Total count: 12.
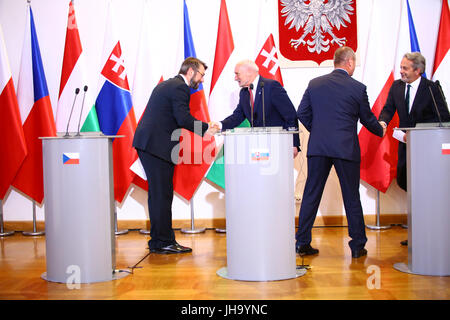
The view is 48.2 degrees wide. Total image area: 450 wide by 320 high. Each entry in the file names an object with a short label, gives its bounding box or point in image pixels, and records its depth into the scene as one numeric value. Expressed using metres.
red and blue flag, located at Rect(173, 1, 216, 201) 5.47
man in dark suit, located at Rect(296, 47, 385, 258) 3.98
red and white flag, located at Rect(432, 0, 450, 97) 5.31
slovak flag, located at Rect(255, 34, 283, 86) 5.44
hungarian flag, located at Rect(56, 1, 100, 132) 5.37
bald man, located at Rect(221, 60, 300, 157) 4.41
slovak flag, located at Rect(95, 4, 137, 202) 5.44
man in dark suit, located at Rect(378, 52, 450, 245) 4.53
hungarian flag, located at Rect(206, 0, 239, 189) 5.48
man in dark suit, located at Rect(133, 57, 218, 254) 4.30
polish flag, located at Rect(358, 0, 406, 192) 5.42
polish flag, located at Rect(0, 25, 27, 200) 5.46
